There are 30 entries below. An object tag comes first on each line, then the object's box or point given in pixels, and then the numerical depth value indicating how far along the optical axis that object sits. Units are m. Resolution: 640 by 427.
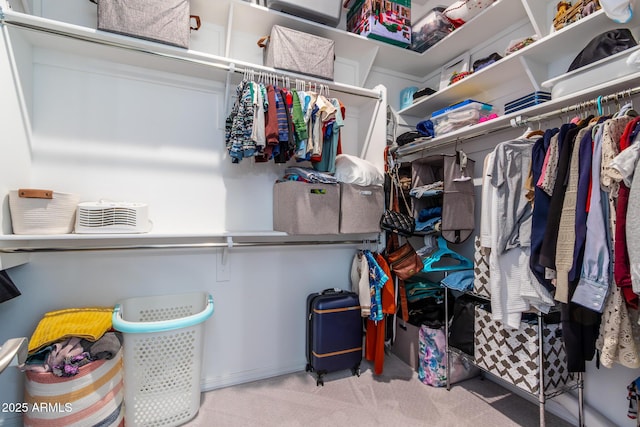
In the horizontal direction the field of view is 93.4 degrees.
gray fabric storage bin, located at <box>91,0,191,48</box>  1.51
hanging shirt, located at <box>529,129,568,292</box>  1.37
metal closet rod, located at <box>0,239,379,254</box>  1.55
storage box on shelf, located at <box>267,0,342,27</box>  1.89
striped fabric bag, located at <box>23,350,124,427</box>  1.33
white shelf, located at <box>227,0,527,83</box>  1.89
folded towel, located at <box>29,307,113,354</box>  1.38
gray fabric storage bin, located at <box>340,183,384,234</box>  1.94
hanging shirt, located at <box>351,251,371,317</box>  2.06
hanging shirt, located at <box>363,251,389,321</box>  2.04
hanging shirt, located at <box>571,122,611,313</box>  1.14
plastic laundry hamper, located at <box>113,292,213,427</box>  1.53
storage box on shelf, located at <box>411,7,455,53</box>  2.19
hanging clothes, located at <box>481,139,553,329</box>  1.52
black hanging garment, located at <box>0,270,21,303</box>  1.36
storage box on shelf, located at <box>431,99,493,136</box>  1.96
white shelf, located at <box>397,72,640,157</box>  1.28
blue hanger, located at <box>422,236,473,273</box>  2.09
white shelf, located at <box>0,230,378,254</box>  1.44
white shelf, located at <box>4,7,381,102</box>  1.43
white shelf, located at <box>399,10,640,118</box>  1.47
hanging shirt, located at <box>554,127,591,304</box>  1.24
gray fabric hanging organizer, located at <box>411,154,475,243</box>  1.96
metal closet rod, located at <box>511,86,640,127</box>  1.23
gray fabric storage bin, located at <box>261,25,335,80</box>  1.85
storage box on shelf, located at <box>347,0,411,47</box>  2.16
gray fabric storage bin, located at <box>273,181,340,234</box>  1.81
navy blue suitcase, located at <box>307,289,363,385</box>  2.01
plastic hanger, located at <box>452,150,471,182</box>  1.97
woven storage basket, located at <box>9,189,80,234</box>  1.38
